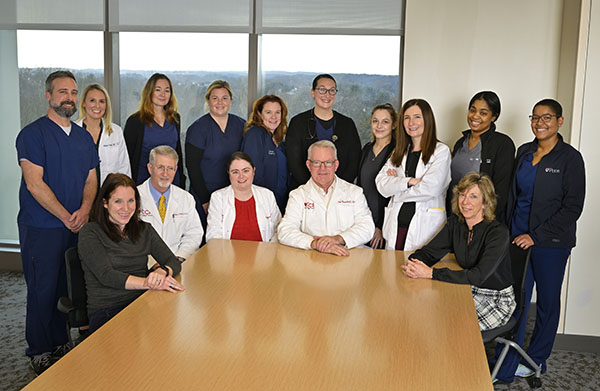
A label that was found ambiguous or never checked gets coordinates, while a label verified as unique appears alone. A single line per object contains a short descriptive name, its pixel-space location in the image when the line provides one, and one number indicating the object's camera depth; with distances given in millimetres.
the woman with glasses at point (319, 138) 4324
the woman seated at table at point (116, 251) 2789
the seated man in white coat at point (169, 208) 3676
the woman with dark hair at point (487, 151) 3807
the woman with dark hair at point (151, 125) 4449
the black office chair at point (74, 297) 2846
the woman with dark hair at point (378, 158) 4043
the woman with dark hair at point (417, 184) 3688
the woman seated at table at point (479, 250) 2957
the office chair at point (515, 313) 2963
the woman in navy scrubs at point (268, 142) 4363
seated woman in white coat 3781
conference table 1720
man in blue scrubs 3467
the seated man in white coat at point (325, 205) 3709
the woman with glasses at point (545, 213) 3557
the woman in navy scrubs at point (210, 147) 4457
